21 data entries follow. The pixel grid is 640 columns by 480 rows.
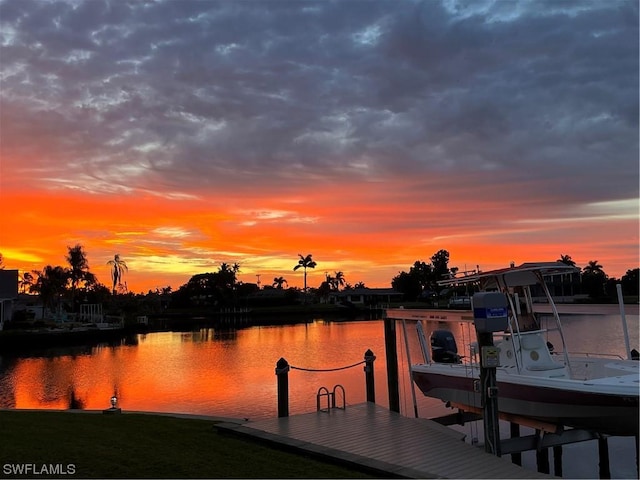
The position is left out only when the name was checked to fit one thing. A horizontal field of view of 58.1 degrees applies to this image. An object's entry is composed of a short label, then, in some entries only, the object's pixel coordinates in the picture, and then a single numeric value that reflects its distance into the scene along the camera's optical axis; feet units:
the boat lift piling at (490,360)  38.78
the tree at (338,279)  594.65
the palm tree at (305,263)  564.30
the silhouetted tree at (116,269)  387.14
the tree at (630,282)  335.40
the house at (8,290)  222.69
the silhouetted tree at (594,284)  379.33
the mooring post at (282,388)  49.29
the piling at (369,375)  54.95
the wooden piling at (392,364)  53.26
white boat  41.14
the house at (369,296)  485.15
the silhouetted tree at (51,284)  278.26
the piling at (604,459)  48.85
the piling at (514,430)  56.49
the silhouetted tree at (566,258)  463.50
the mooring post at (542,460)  47.09
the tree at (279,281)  601.21
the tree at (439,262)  472.03
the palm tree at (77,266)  298.15
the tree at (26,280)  386.67
